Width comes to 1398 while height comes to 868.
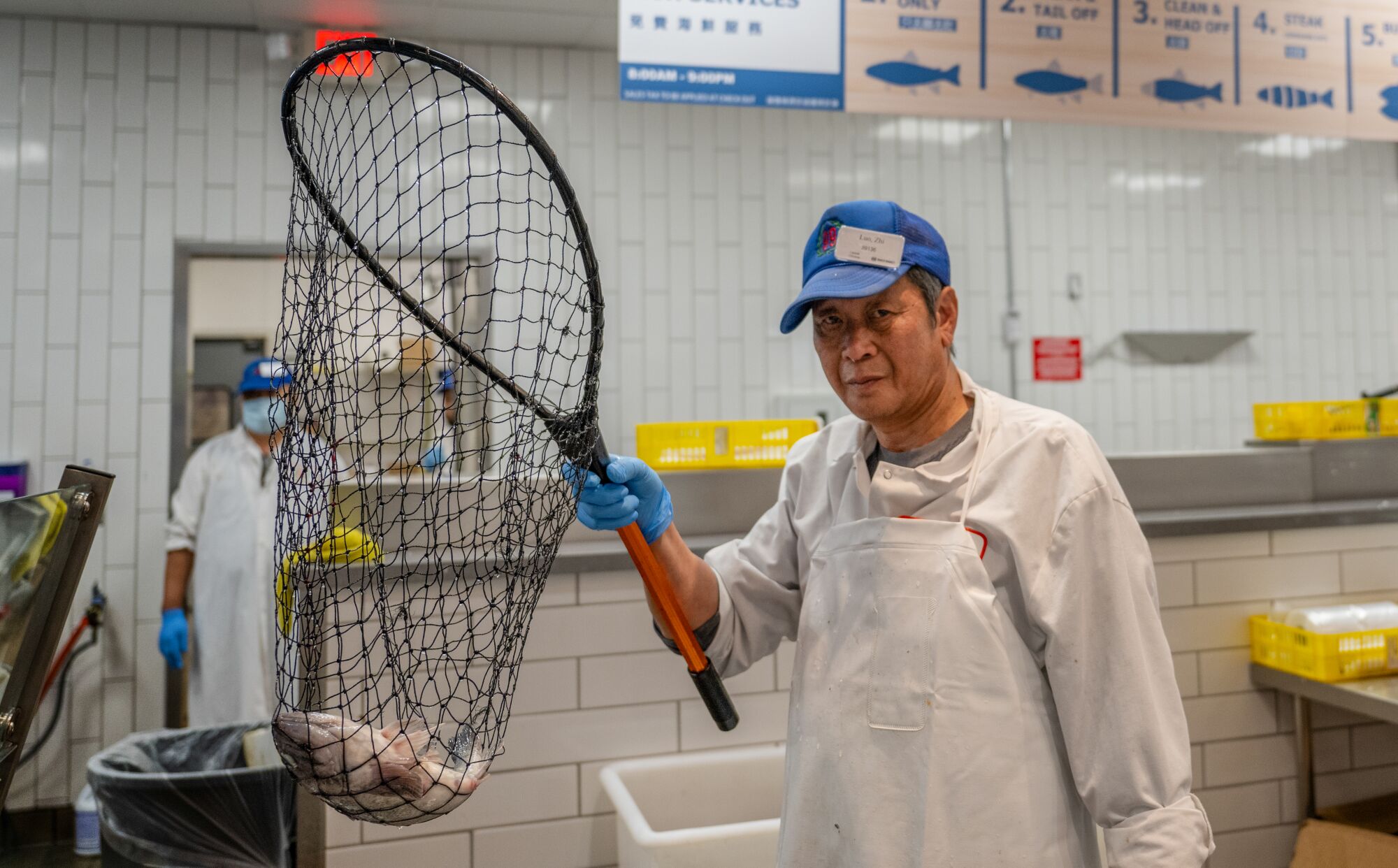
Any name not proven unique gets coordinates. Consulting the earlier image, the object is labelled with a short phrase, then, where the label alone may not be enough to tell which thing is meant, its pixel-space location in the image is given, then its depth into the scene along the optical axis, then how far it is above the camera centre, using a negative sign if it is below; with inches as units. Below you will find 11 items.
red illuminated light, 149.1 +65.1
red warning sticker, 190.5 +18.9
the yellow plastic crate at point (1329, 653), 85.9 -17.5
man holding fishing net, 50.3 -8.9
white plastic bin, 79.0 -26.7
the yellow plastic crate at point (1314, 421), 108.3 +4.0
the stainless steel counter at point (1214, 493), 90.4 -3.8
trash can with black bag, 87.4 -31.9
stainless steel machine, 48.0 -5.9
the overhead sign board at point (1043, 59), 102.5 +43.5
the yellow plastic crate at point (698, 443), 92.0 +1.4
